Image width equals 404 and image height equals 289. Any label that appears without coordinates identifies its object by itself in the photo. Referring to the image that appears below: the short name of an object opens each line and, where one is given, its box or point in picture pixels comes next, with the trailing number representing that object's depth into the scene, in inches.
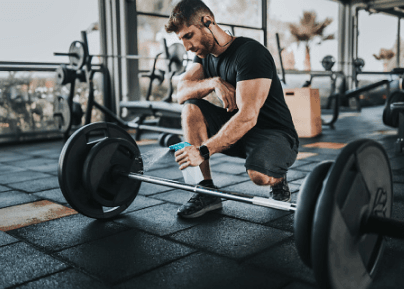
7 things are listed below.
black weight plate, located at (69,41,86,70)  131.3
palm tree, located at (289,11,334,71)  257.1
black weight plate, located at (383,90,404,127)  138.6
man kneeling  50.3
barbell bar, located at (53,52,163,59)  133.4
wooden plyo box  142.6
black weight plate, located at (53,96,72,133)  130.8
